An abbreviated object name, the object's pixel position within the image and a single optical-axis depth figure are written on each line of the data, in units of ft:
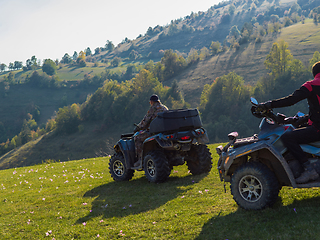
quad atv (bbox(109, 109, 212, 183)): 28.50
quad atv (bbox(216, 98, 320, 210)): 16.81
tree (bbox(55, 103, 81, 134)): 326.18
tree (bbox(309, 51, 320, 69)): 259.45
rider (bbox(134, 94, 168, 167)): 30.89
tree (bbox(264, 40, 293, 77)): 267.59
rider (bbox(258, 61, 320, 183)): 16.01
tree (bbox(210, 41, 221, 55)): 436.35
